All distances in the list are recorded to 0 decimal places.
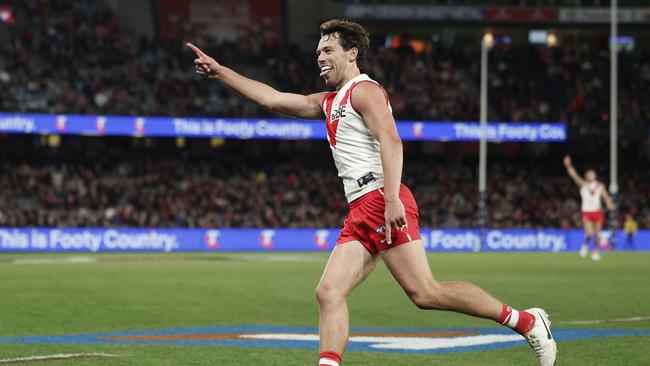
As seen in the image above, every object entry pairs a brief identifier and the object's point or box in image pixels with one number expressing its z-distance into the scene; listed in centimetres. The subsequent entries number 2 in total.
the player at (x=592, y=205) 2894
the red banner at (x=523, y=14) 5259
